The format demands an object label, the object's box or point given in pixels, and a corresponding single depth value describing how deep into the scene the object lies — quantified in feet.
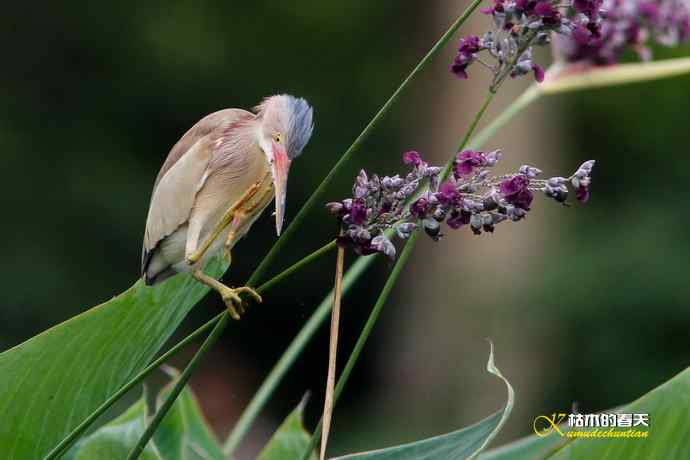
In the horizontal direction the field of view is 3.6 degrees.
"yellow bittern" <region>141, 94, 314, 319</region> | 23.42
